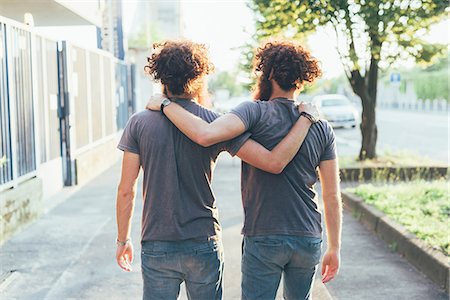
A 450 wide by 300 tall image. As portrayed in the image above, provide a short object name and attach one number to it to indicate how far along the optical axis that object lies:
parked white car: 28.48
